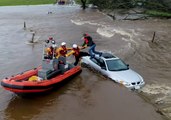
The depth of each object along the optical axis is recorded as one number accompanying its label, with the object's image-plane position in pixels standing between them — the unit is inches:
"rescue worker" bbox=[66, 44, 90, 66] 351.7
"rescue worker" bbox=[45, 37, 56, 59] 318.2
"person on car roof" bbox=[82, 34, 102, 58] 374.7
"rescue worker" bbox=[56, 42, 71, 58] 328.2
